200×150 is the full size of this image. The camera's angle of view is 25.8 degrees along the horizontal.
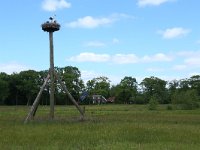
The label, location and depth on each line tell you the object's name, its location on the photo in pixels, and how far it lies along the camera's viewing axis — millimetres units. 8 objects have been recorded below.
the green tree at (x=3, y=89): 130425
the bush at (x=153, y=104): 80188
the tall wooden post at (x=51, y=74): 30781
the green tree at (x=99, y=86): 170700
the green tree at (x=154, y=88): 154000
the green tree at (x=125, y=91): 163250
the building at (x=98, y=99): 157612
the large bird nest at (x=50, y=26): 30812
